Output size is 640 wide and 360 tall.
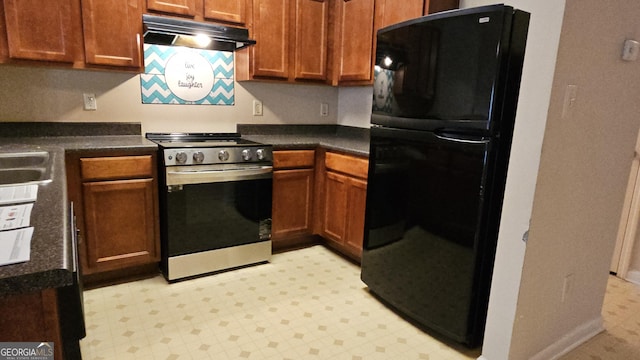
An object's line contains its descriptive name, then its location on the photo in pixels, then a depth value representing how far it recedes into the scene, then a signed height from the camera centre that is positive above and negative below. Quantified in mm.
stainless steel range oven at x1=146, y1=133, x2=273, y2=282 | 2373 -654
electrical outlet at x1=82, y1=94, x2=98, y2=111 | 2559 -32
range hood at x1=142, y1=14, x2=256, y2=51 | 2295 +426
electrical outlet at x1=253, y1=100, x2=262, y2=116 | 3193 -19
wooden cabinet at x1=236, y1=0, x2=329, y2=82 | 2832 +491
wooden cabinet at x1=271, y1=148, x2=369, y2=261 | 2689 -670
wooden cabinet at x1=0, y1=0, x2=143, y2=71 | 2078 +362
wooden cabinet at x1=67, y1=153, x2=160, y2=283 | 2178 -658
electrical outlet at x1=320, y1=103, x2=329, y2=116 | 3529 -5
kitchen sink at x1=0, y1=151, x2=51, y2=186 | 1539 -304
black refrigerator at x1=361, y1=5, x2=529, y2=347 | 1593 -192
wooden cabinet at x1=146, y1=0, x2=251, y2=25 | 2430 +610
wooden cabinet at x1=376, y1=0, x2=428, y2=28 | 2323 +643
